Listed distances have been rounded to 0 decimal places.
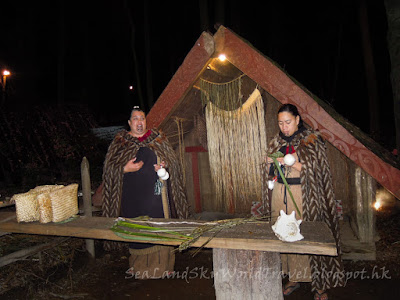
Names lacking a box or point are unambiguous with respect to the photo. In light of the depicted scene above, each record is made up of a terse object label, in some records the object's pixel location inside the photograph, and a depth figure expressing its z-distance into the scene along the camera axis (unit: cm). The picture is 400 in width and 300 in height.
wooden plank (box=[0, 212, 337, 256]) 201
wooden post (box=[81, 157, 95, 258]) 438
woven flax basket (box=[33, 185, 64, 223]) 287
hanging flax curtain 475
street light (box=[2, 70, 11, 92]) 1105
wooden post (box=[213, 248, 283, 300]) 221
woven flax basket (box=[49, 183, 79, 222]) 291
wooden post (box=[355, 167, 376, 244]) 383
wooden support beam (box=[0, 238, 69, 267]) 367
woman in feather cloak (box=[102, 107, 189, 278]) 371
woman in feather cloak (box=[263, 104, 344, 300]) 303
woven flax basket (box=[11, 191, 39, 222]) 291
